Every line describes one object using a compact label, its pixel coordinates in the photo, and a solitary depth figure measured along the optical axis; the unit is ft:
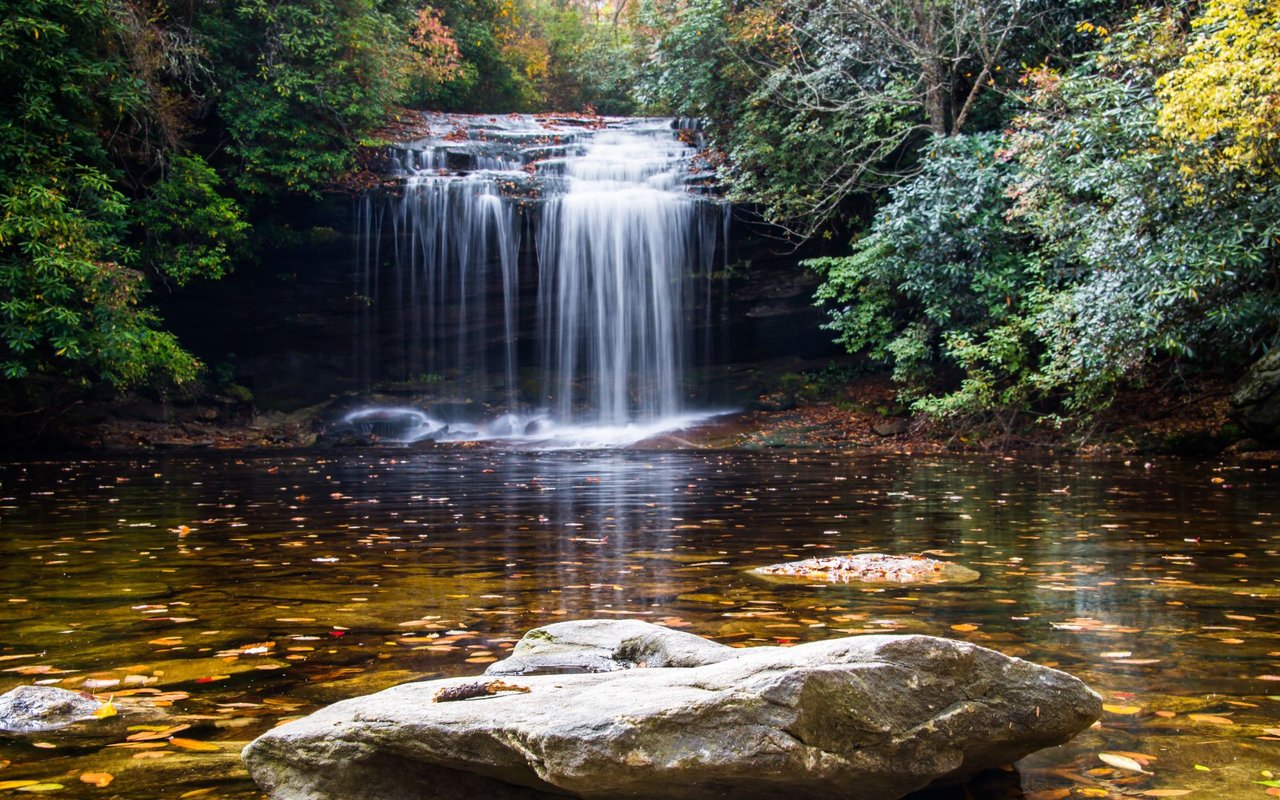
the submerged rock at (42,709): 9.97
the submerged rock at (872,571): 18.07
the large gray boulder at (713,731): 7.27
